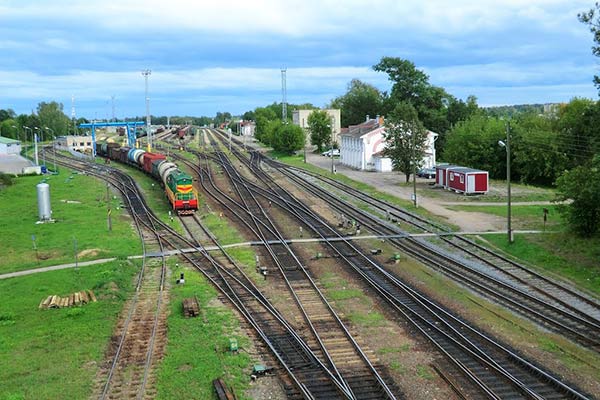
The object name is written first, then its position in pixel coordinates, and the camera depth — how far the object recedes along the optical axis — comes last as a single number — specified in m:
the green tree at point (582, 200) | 33.59
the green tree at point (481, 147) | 75.94
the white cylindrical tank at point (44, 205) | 45.44
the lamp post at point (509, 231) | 34.76
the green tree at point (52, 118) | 184.50
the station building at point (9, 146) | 120.76
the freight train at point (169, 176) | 46.47
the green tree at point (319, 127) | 107.94
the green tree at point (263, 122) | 132.12
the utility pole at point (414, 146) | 49.21
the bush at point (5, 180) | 69.94
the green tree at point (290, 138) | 106.75
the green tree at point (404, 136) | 61.50
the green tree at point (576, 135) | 64.94
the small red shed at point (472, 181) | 55.53
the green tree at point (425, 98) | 110.14
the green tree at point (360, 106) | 132.00
